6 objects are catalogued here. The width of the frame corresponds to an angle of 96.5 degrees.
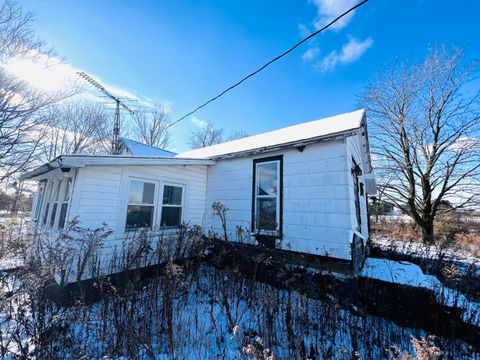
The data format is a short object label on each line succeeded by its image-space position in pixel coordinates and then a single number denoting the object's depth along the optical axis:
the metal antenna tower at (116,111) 12.94
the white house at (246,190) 4.48
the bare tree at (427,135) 12.10
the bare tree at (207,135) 29.75
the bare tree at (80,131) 18.06
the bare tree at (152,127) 24.55
